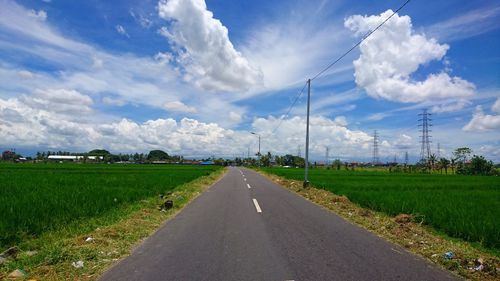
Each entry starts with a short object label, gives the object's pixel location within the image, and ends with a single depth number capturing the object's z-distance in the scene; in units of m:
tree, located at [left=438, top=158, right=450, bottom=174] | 88.39
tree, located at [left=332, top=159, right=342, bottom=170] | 110.31
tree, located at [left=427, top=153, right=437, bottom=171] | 93.79
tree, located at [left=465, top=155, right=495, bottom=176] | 76.38
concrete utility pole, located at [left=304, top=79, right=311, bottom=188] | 23.05
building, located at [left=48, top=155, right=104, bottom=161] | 169.45
